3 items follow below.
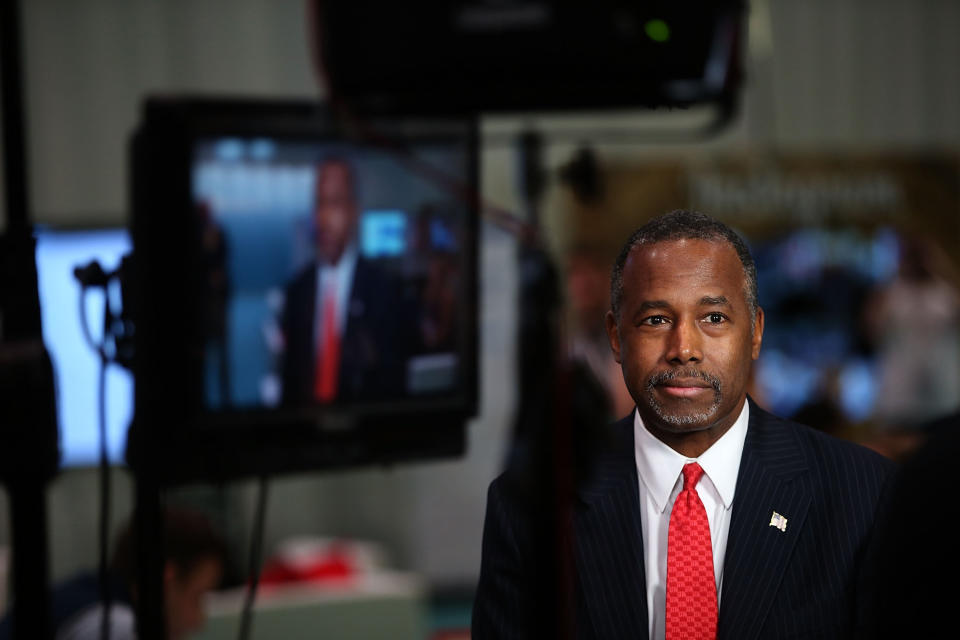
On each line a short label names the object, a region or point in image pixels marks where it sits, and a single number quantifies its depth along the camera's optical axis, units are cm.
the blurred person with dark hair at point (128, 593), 371
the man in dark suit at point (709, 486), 247
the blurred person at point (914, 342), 775
